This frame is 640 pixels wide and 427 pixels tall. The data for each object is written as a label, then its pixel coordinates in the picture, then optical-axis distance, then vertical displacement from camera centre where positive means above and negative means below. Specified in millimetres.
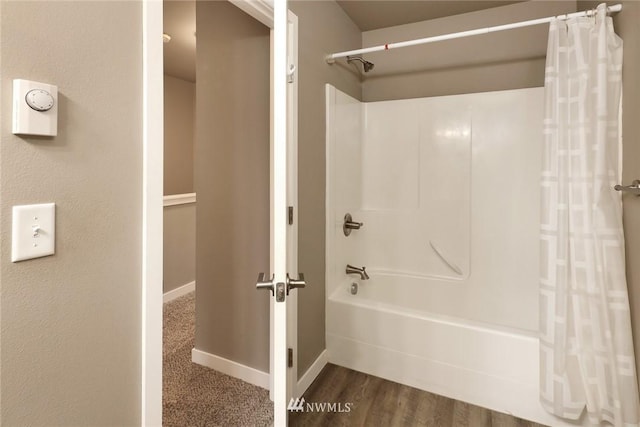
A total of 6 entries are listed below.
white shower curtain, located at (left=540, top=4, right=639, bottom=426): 1395 -127
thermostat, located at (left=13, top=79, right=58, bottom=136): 673 +215
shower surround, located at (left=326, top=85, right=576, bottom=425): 1775 -229
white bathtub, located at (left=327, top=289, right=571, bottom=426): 1656 -817
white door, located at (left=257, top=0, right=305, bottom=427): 972 -67
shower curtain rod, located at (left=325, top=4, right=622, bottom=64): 1474 +950
